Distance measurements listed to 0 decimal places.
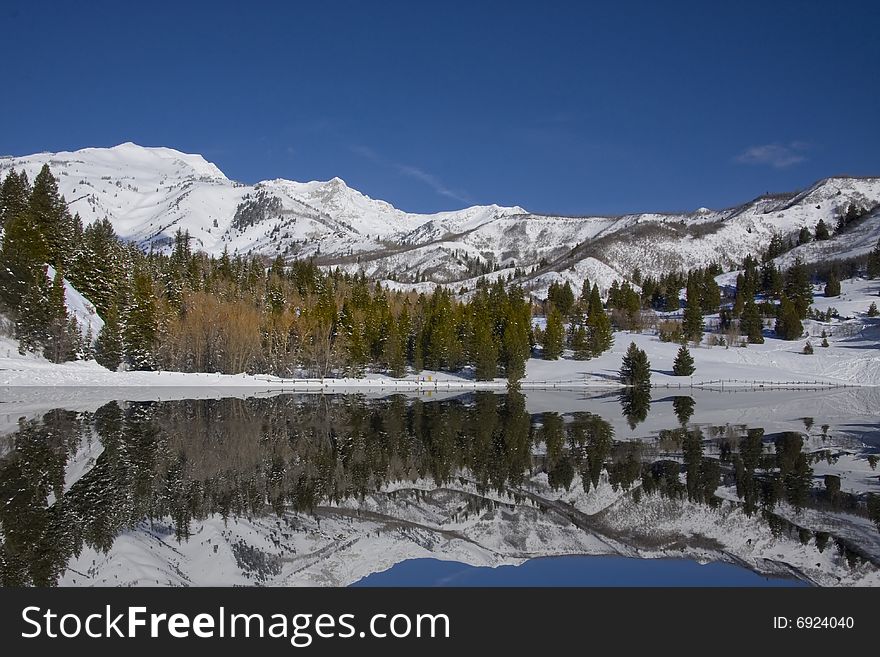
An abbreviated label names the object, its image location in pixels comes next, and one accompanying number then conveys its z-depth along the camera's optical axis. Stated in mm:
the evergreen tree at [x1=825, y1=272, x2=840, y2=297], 135625
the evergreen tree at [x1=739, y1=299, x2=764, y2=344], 104375
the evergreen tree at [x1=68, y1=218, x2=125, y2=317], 77625
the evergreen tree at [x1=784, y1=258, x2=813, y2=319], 118438
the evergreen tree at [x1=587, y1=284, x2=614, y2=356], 93062
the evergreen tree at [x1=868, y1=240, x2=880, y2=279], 147750
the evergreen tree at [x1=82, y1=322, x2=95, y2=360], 69000
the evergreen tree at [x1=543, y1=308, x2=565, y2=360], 90875
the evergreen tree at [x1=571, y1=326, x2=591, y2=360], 90875
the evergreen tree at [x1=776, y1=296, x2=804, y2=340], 105625
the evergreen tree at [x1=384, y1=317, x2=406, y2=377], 80938
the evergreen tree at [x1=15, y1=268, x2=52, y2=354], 64125
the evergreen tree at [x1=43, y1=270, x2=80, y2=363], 65375
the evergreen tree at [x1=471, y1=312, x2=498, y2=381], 78938
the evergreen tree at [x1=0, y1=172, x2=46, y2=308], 66375
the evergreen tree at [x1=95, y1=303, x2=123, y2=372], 68938
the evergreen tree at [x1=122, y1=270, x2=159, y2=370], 71938
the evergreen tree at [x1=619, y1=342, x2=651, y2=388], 76688
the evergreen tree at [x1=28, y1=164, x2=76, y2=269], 74625
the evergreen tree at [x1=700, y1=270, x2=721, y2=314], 133625
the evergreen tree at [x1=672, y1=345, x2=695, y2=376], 81125
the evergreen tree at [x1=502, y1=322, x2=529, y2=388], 77812
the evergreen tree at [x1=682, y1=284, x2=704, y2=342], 107500
